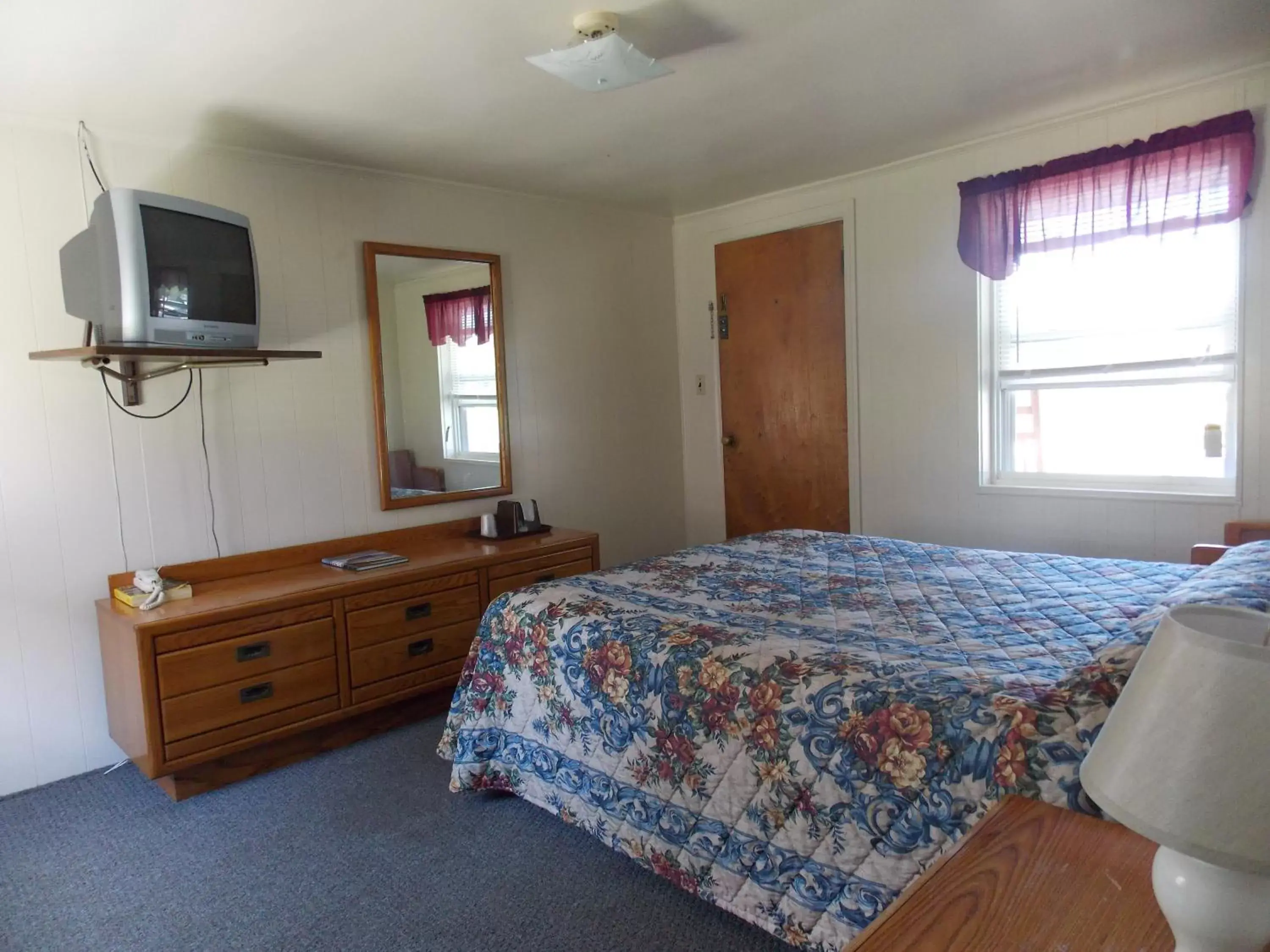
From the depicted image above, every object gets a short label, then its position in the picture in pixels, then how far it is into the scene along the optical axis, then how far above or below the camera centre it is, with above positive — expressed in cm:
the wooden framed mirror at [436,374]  357 +20
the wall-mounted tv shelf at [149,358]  243 +23
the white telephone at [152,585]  269 -51
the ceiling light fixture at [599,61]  226 +99
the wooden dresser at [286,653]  255 -78
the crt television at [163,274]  244 +49
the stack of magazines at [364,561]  317 -55
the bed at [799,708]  149 -64
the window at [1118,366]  311 +8
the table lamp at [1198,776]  66 -33
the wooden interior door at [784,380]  420 +12
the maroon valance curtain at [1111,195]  294 +74
